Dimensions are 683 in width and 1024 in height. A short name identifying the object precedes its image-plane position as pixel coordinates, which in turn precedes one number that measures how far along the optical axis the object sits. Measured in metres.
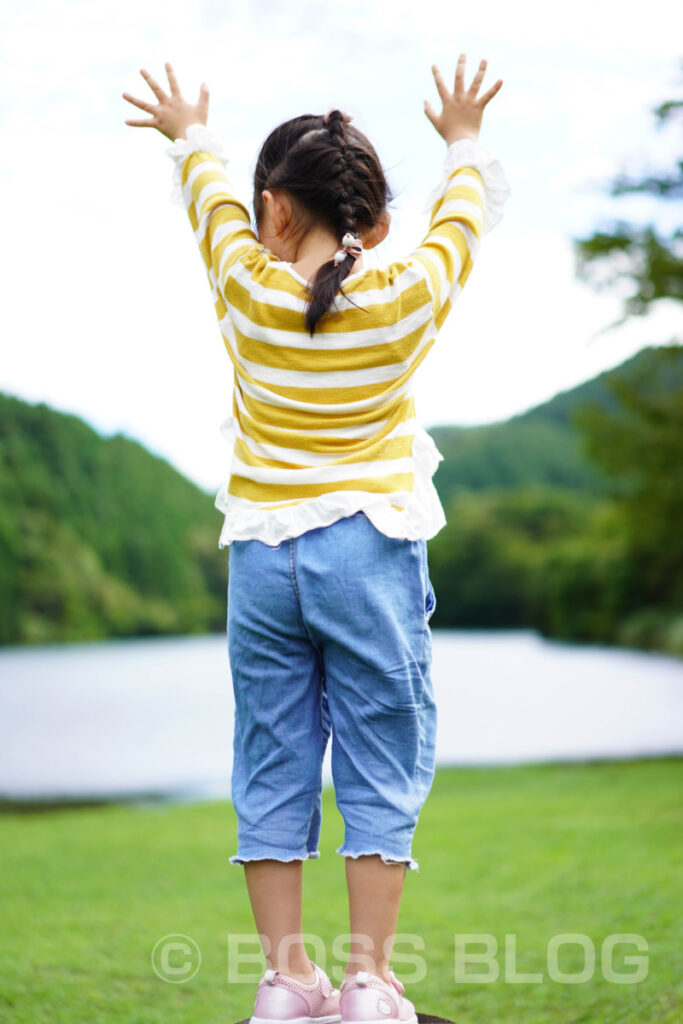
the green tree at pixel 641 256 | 8.15
